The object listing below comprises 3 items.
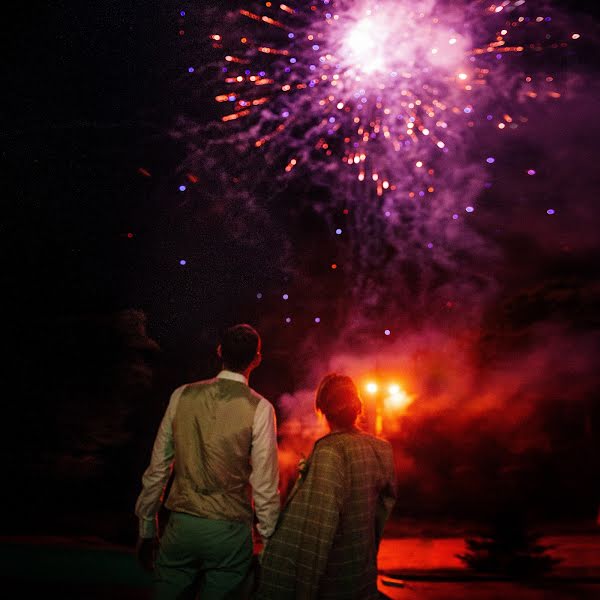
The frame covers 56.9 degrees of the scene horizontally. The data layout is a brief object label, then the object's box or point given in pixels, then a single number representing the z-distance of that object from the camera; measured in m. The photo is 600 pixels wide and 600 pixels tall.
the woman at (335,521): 2.21
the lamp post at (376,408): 9.58
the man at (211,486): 2.19
